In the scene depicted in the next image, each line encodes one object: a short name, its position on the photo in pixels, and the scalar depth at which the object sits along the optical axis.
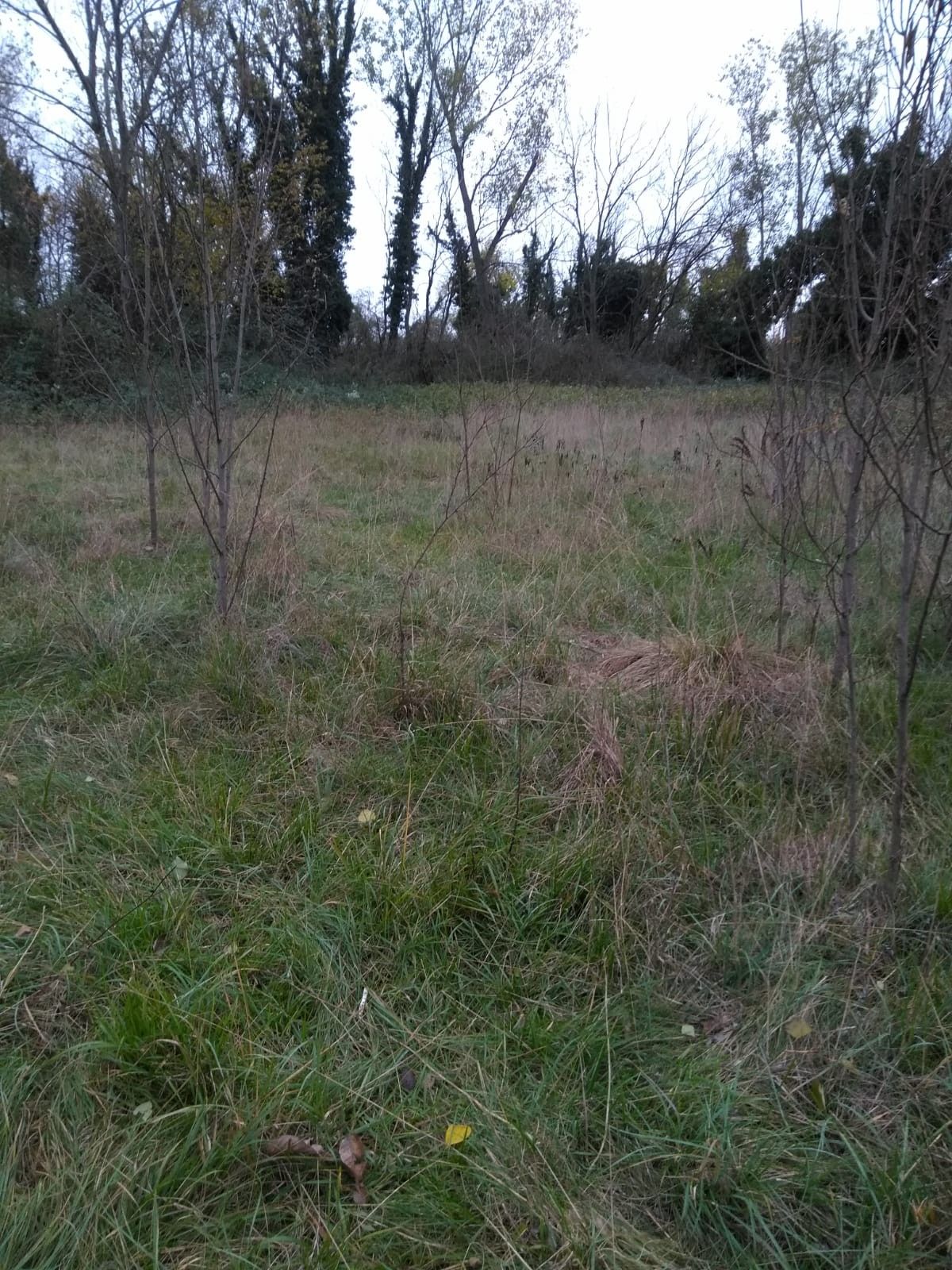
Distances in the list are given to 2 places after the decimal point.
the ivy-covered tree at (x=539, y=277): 26.19
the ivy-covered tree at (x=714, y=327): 21.39
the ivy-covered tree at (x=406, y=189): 24.72
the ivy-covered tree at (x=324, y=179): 12.74
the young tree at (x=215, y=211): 3.68
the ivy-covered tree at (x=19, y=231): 14.74
